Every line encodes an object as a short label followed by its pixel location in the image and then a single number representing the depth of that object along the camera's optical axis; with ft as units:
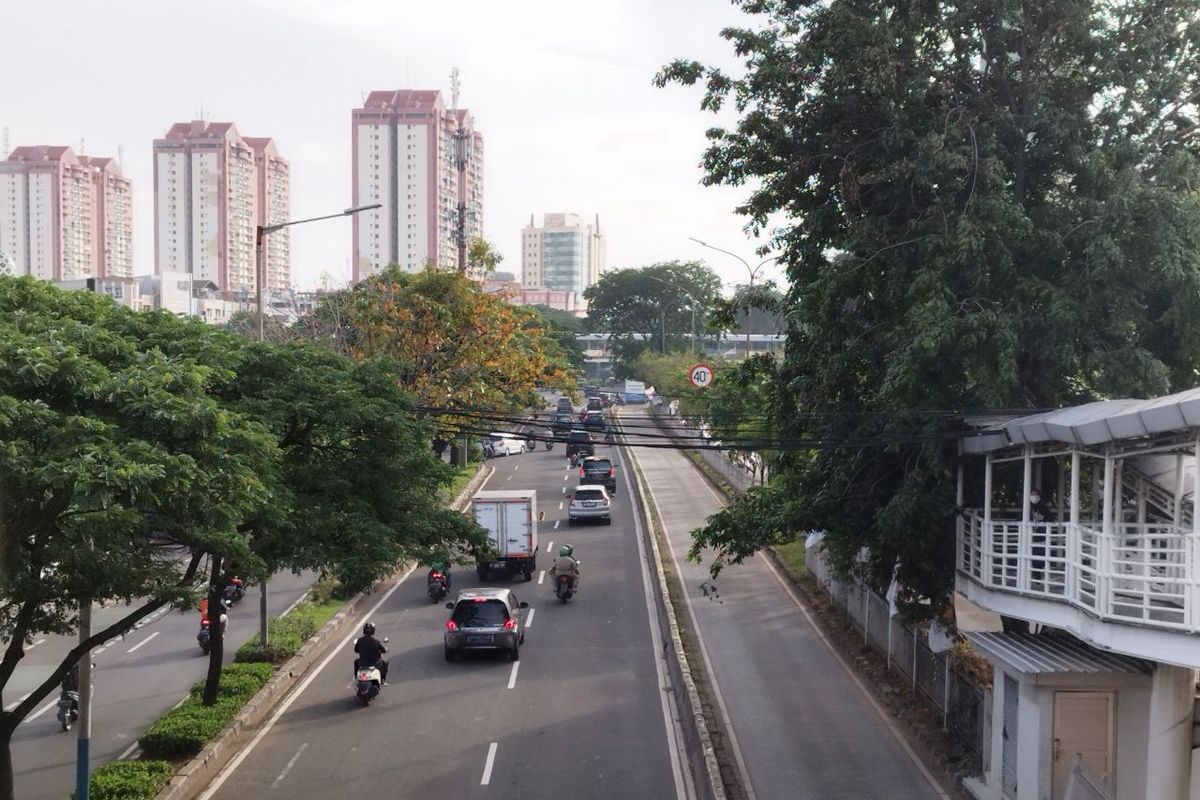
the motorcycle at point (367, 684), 66.59
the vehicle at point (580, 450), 198.20
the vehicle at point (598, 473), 166.40
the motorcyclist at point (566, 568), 96.99
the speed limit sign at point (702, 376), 166.90
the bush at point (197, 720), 55.36
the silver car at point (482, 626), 76.89
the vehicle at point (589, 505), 138.10
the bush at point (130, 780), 47.37
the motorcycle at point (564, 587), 96.78
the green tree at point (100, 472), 35.09
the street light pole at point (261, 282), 70.38
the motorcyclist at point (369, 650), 66.90
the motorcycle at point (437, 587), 97.66
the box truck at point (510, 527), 106.01
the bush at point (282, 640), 74.43
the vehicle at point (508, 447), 211.16
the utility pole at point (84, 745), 46.26
